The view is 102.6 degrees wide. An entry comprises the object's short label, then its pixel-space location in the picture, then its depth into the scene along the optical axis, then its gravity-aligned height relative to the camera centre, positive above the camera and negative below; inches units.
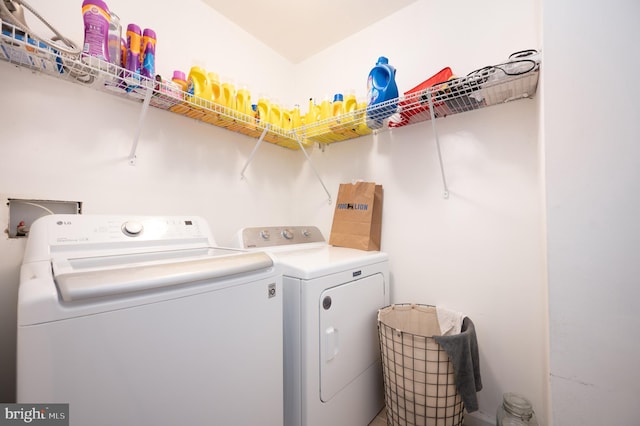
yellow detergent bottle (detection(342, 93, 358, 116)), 70.1 +30.1
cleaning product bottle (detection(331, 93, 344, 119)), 70.3 +29.5
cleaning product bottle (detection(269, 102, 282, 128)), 73.4 +28.9
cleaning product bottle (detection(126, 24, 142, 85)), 47.3 +30.4
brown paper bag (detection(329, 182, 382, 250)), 70.3 -1.0
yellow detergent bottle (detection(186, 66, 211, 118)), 56.3 +28.5
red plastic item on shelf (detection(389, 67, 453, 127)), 56.6 +25.6
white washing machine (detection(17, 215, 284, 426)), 22.7 -12.3
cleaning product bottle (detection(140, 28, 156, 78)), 48.7 +31.2
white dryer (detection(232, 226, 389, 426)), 45.0 -22.9
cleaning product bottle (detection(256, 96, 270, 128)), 71.6 +29.8
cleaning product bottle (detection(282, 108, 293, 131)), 76.7 +28.6
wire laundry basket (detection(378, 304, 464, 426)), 49.6 -33.7
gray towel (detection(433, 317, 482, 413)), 47.9 -28.5
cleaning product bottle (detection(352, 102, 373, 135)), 64.9 +24.4
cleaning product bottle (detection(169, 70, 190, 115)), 55.1 +28.9
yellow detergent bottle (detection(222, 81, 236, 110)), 61.4 +29.1
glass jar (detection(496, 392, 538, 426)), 48.9 -39.1
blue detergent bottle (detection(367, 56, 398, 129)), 60.7 +29.2
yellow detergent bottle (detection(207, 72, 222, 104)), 59.6 +29.8
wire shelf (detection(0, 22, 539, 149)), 42.1 +24.9
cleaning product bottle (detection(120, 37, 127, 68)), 48.1 +30.2
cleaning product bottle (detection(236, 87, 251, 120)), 64.4 +28.5
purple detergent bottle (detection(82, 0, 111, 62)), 42.2 +31.3
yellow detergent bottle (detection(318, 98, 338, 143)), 70.6 +27.1
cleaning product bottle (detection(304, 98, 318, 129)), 74.8 +29.1
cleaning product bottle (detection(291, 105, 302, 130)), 78.4 +29.3
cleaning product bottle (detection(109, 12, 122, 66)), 45.4 +31.4
